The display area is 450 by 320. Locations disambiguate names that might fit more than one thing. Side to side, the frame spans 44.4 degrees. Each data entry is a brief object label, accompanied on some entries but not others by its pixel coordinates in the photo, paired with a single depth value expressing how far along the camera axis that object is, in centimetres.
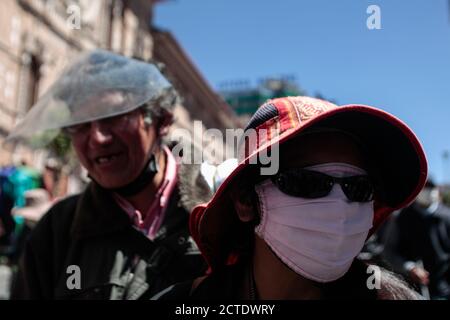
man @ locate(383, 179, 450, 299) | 440
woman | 152
